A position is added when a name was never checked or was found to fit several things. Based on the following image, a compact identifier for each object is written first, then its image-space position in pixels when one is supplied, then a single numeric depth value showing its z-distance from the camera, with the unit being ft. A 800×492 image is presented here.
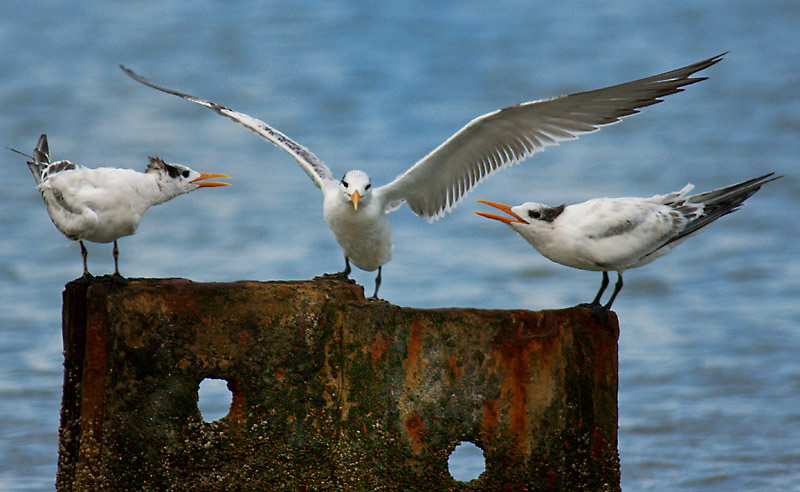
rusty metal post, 30.66
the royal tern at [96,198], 35.63
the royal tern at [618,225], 34.88
